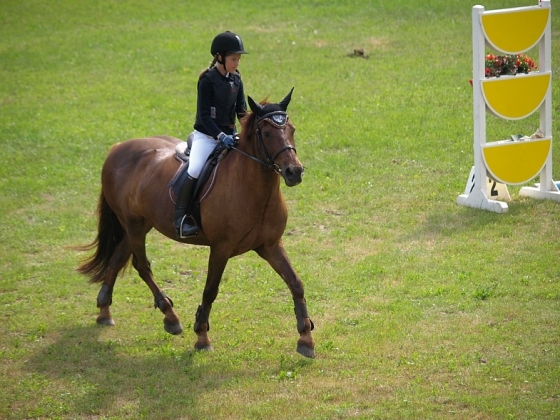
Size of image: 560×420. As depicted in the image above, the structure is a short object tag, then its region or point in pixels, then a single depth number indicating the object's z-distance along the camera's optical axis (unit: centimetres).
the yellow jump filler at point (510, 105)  2508
